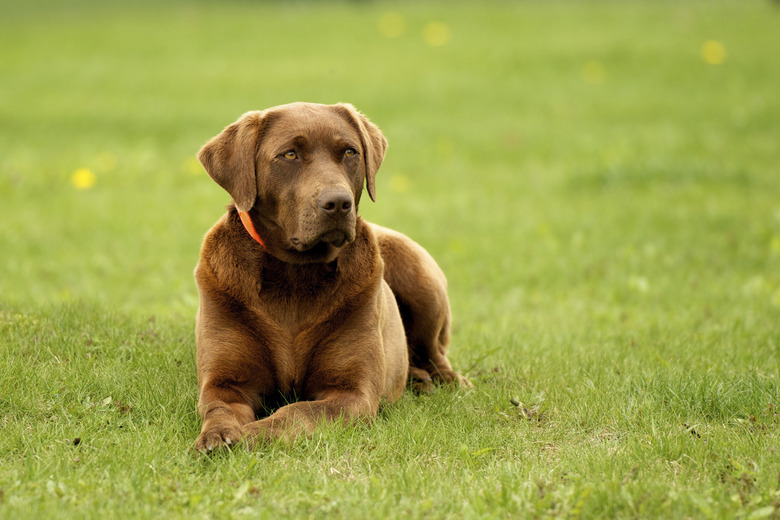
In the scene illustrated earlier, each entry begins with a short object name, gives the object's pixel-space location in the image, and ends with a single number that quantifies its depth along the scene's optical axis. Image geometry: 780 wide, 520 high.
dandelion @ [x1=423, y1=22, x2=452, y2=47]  22.78
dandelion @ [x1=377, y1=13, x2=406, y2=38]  23.85
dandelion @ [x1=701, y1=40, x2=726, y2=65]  19.39
